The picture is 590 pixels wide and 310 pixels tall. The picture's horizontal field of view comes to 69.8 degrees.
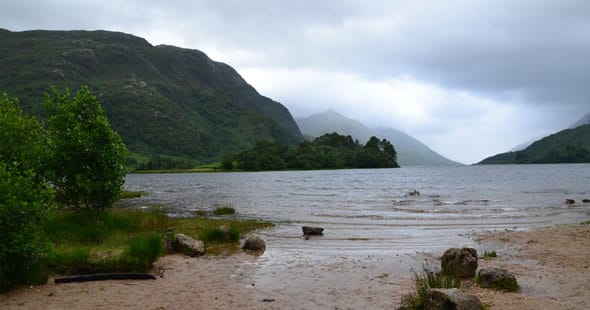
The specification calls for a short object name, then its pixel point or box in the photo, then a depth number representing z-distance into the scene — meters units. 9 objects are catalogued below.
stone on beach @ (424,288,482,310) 10.89
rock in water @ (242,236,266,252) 23.05
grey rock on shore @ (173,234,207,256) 21.31
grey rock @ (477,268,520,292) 14.53
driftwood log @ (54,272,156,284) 15.12
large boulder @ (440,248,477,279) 16.19
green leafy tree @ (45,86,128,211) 24.00
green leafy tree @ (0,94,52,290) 12.74
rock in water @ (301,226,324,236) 29.14
